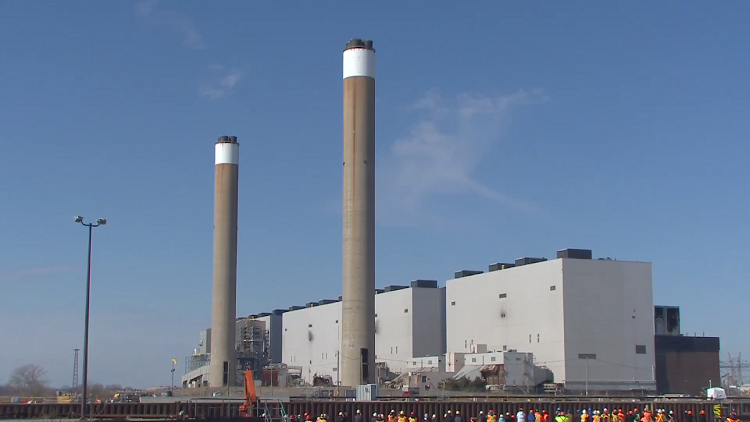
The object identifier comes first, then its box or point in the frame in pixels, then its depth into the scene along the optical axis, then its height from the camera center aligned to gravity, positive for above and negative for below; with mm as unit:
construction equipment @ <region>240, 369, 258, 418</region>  59306 -3185
